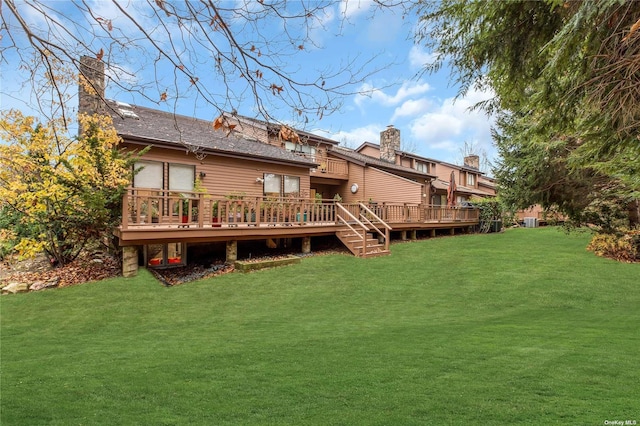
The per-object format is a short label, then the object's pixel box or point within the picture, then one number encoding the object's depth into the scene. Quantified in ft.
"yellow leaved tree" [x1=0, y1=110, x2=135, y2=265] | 25.64
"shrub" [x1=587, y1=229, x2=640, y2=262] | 39.29
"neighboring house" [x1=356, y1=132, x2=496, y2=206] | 84.48
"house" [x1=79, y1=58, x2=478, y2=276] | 27.25
